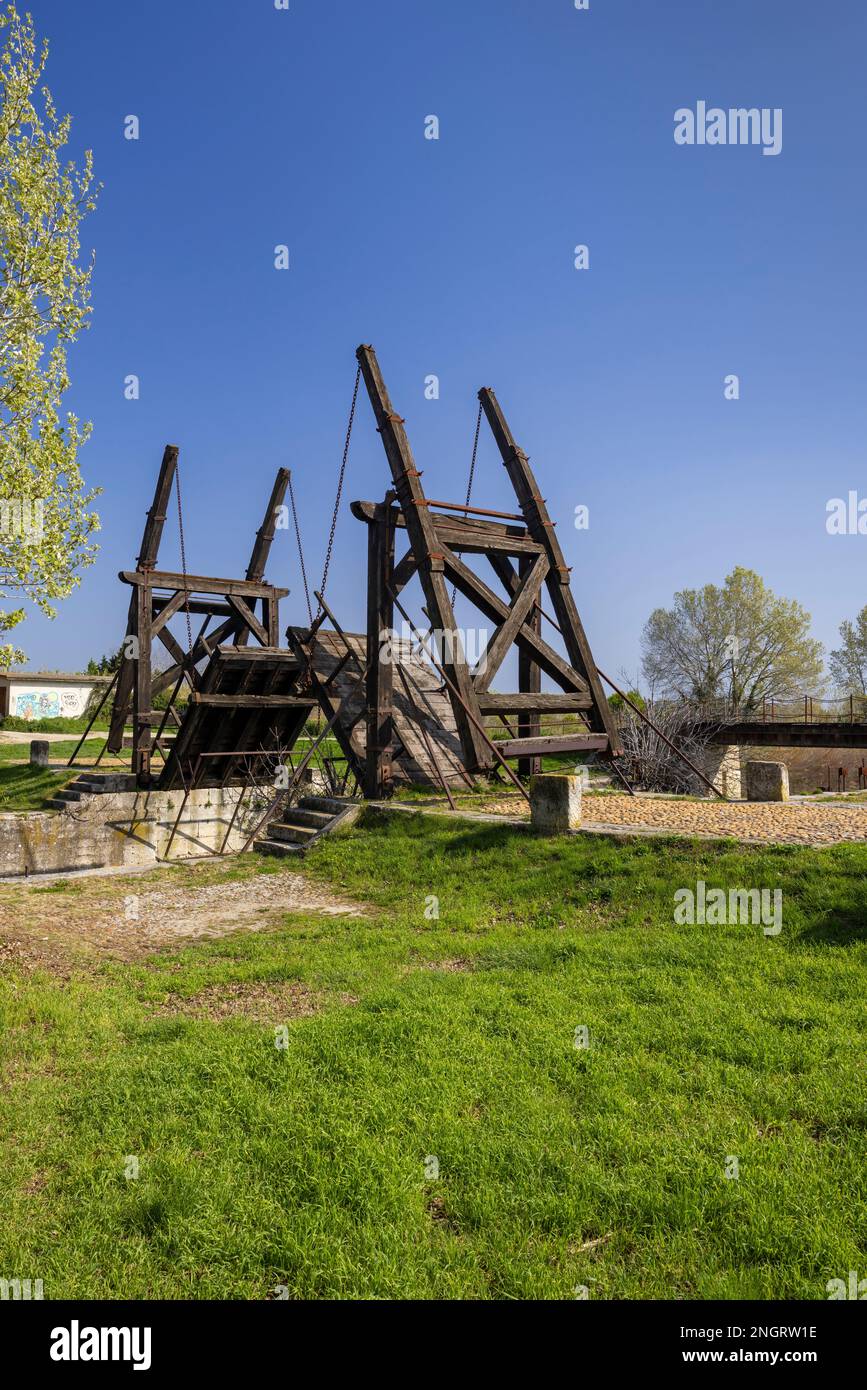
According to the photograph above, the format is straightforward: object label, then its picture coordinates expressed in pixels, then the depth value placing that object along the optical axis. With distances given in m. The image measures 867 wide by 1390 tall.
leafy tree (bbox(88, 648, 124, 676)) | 39.01
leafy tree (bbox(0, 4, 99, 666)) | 8.36
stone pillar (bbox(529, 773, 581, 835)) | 9.49
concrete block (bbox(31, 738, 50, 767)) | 18.52
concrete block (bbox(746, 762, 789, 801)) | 12.39
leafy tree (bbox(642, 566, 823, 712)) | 38.38
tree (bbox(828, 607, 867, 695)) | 42.69
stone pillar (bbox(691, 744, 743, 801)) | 18.62
